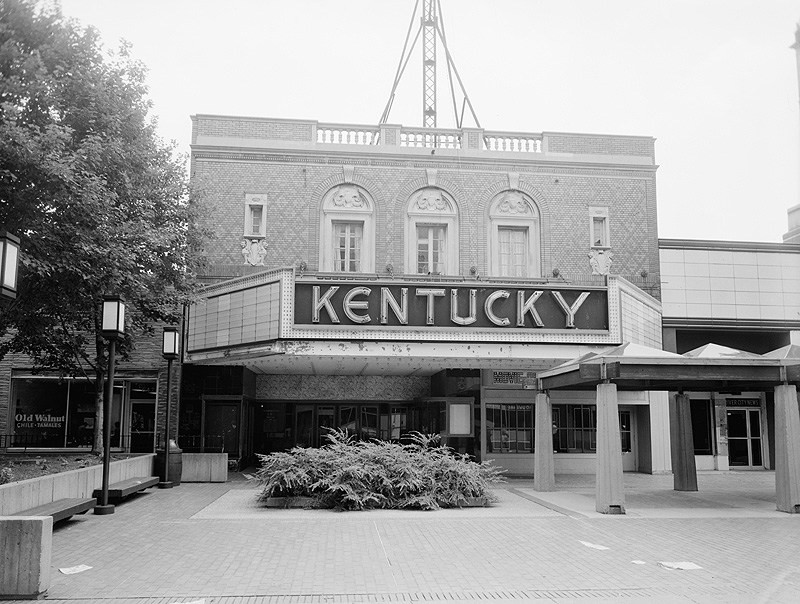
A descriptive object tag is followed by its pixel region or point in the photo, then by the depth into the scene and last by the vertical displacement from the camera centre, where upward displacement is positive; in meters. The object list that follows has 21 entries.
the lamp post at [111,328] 13.42 +1.24
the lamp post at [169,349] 18.14 +1.16
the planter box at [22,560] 7.76 -1.72
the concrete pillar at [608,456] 13.85 -1.10
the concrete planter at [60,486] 11.04 -1.58
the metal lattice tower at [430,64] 28.87 +14.20
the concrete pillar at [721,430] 24.72 -1.07
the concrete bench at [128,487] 14.20 -1.85
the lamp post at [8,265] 7.69 +1.37
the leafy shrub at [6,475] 12.17 -1.34
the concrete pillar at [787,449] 14.37 -1.01
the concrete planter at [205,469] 19.45 -1.90
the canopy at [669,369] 14.09 +0.57
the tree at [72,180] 12.66 +3.99
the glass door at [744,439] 25.31 -1.40
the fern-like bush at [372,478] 14.31 -1.59
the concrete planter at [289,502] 14.55 -2.07
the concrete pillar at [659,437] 23.27 -1.24
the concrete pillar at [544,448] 17.38 -1.19
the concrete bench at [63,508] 11.21 -1.76
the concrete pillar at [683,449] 18.17 -1.26
